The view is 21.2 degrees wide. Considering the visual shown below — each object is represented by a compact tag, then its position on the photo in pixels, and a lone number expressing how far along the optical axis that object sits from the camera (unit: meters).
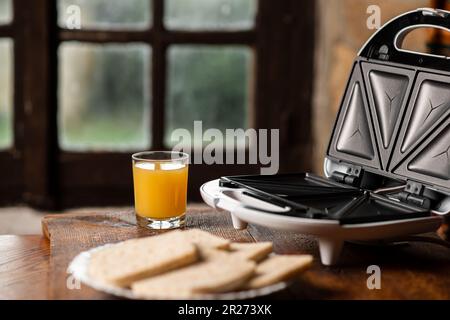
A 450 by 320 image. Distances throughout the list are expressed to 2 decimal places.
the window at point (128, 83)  2.16
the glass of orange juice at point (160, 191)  1.46
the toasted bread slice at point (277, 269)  1.22
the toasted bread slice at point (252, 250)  1.27
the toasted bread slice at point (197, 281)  1.19
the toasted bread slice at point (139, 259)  1.22
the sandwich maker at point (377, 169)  1.33
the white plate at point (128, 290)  1.19
